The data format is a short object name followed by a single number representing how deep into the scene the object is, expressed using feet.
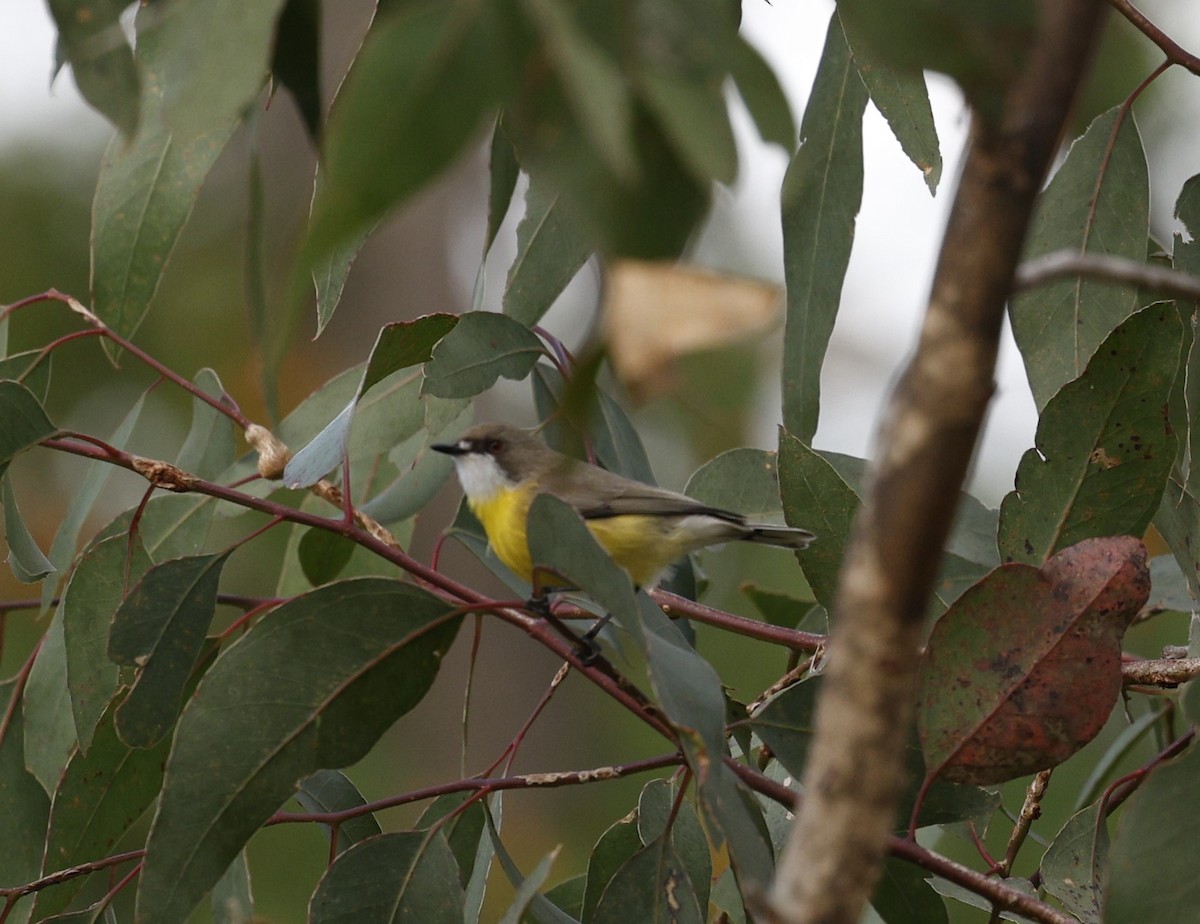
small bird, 15.52
